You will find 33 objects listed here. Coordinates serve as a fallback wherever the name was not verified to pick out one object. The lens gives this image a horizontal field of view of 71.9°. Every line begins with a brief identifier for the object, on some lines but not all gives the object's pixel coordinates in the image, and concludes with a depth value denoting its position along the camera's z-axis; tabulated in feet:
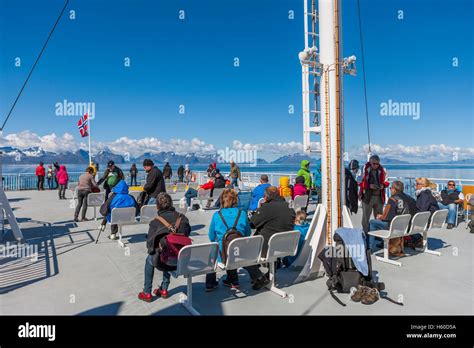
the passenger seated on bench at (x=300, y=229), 16.97
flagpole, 63.79
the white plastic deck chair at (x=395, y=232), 17.47
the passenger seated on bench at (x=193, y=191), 35.73
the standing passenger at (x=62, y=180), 47.21
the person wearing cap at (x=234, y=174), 48.70
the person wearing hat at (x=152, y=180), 24.04
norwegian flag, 65.46
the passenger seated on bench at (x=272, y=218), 14.83
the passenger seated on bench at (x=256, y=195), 24.17
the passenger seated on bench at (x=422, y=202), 20.58
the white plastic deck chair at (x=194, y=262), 11.48
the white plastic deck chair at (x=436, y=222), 19.69
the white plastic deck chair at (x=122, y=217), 21.07
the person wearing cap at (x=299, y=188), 29.76
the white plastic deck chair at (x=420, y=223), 18.38
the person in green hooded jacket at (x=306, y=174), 32.20
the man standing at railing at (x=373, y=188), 21.20
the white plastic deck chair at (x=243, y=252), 12.53
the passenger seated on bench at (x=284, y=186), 27.86
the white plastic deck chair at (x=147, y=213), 22.42
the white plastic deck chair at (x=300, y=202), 27.91
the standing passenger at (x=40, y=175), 60.29
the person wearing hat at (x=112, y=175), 31.96
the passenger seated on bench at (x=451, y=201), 27.45
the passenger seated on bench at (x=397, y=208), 18.98
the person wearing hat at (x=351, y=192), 19.04
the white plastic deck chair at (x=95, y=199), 28.89
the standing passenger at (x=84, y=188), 29.86
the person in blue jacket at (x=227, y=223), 13.65
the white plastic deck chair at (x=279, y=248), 13.55
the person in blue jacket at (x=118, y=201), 22.13
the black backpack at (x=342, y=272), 13.15
